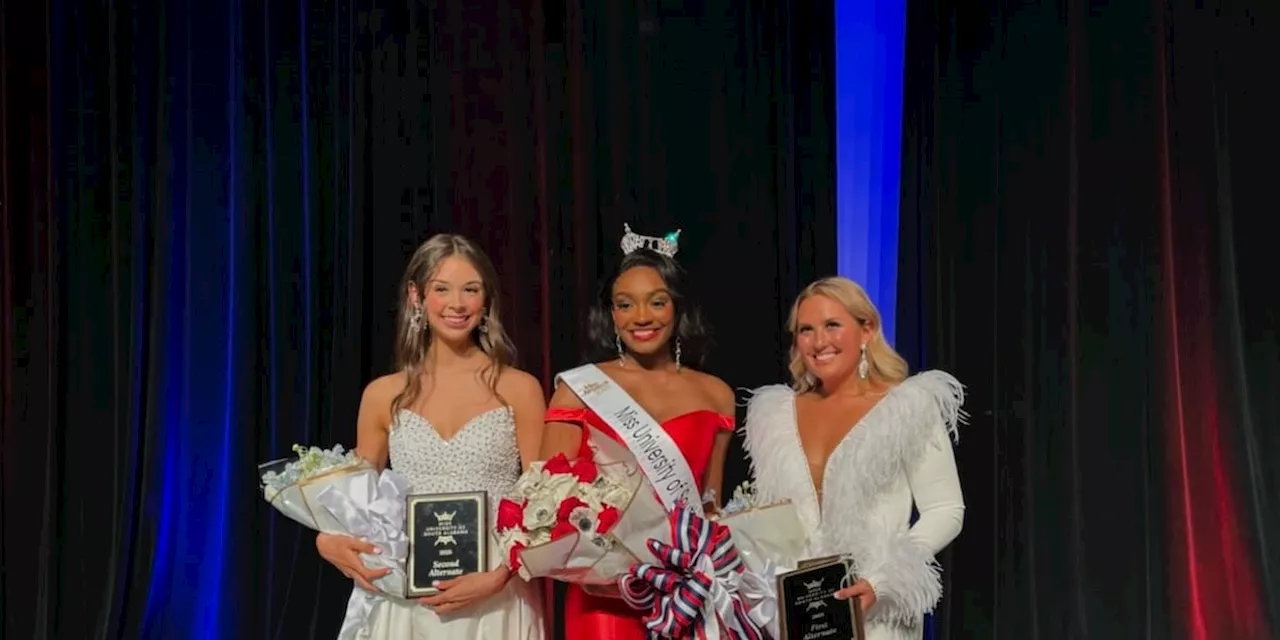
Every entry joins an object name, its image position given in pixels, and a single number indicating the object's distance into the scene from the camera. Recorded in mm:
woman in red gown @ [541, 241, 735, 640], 2650
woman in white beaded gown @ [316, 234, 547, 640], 2465
